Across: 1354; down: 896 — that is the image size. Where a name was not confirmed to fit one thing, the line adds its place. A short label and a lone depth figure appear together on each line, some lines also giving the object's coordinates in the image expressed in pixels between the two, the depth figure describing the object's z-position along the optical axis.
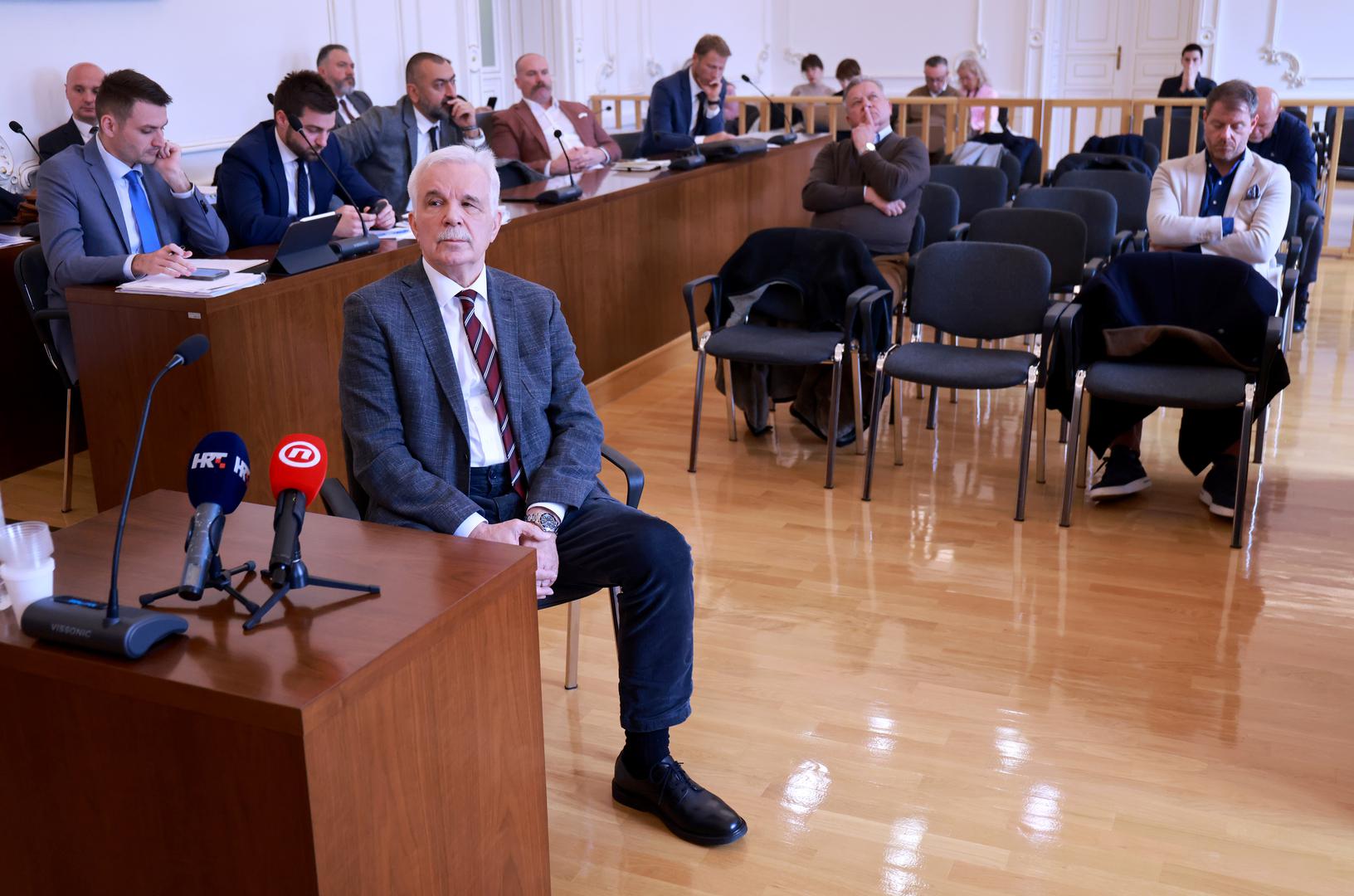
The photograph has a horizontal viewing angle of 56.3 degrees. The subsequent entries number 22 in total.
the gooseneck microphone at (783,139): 7.21
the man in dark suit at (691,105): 7.07
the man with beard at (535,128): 6.33
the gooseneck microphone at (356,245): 3.72
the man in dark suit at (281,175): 4.15
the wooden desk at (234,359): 3.29
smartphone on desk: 3.36
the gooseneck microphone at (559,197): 4.92
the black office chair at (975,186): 6.09
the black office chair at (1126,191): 5.79
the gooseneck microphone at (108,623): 1.61
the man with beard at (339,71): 7.23
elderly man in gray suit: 2.40
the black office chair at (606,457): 2.42
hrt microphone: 1.75
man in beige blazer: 4.46
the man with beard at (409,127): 5.38
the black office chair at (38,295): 3.82
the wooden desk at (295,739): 1.57
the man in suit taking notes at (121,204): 3.48
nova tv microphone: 1.79
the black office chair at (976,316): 4.16
